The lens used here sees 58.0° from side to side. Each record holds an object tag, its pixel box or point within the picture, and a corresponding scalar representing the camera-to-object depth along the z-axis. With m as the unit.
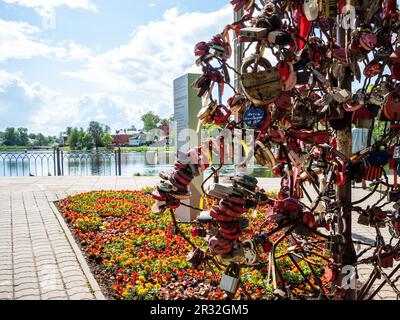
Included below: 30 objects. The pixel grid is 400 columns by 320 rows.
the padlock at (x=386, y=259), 1.96
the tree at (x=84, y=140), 48.81
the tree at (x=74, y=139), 49.59
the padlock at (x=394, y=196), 1.80
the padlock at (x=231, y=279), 1.67
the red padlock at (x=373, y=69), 1.71
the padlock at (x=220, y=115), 1.75
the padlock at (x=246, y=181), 1.54
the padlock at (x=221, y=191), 1.50
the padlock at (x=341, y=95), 1.50
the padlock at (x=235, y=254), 1.56
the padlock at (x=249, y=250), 1.64
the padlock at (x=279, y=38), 1.41
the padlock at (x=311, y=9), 1.54
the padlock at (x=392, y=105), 1.53
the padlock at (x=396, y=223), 1.79
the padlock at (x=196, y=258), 1.98
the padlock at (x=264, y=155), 1.70
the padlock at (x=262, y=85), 1.39
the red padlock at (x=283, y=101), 1.51
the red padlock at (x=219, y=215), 1.52
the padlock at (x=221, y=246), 1.55
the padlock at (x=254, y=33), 1.39
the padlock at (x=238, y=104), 1.77
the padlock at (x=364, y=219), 2.03
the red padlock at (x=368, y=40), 1.54
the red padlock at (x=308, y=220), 1.66
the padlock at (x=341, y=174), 1.77
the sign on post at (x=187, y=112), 6.75
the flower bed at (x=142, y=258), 3.70
